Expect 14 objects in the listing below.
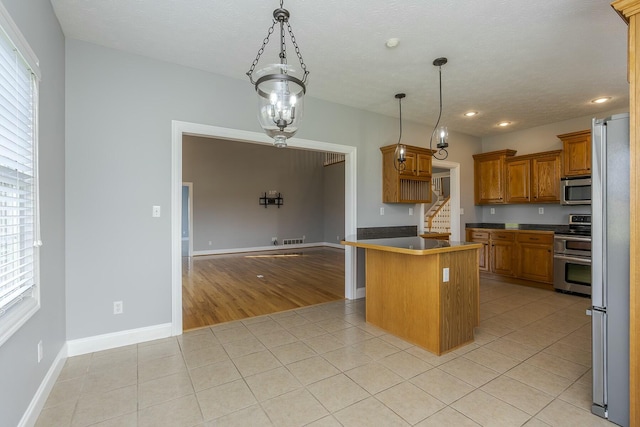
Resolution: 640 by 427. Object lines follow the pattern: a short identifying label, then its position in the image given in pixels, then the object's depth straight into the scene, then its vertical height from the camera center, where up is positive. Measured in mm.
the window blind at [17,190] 1507 +143
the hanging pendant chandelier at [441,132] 3039 +882
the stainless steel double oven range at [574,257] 4336 -634
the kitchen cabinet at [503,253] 5234 -683
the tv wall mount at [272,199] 9359 +506
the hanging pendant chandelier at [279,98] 1705 +677
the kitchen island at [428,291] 2637 -722
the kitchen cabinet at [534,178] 4961 +643
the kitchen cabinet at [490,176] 5613 +741
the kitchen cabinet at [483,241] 5602 -492
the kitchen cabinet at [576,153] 4484 +943
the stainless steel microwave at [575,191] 4506 +369
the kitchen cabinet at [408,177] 4559 +592
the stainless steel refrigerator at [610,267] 1742 -310
